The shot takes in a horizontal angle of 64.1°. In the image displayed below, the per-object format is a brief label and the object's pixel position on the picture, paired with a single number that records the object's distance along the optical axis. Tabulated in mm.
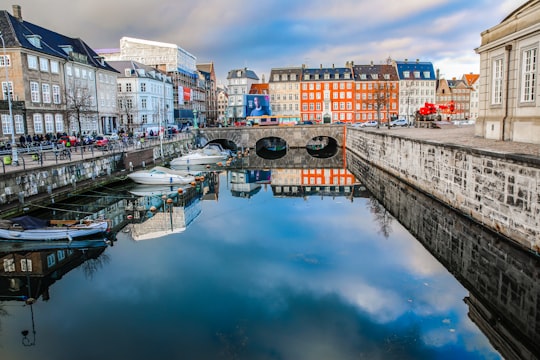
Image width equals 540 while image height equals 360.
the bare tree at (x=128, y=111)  71625
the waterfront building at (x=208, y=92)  116125
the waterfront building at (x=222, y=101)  177625
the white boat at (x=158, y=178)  34500
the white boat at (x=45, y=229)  18094
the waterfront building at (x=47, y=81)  41094
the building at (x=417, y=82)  102688
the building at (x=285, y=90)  100875
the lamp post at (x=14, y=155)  26177
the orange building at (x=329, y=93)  99562
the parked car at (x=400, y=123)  68500
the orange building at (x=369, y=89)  99325
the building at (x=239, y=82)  106188
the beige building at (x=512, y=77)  19969
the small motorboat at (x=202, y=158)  46722
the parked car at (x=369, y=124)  76406
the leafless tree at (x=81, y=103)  45938
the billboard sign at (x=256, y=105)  79388
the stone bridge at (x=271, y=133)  67500
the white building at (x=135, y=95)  72438
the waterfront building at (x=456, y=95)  110812
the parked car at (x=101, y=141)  37772
